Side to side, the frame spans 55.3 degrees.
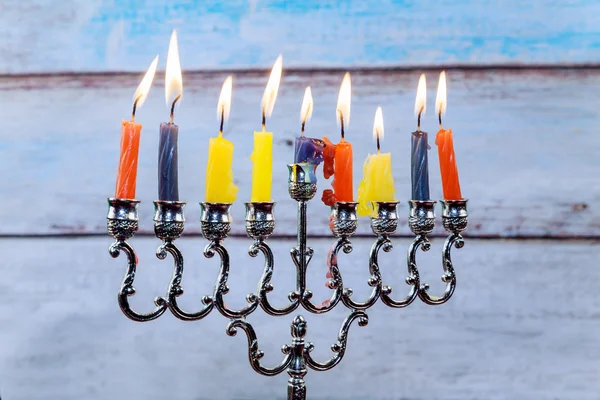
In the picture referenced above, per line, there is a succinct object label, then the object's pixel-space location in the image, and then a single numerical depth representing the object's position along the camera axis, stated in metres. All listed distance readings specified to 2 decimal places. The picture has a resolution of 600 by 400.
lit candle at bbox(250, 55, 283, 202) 0.52
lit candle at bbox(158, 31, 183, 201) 0.49
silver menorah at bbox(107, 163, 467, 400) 0.50
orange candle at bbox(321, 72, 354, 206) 0.55
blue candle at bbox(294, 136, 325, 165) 0.54
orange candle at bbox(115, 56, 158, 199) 0.49
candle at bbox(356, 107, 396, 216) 0.56
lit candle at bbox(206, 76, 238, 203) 0.50
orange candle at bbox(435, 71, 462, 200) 0.56
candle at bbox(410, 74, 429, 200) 0.57
